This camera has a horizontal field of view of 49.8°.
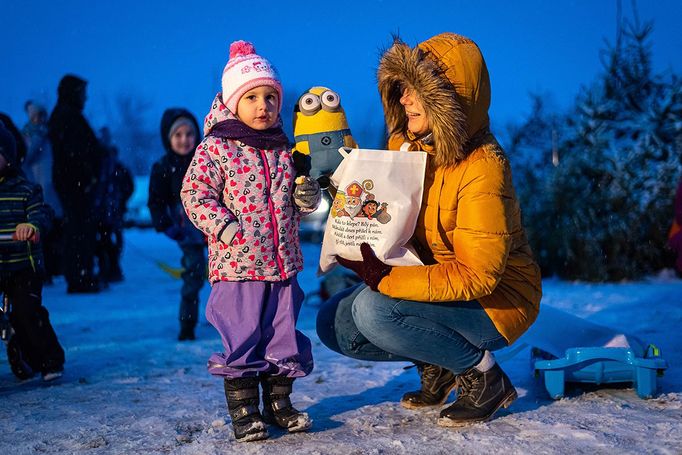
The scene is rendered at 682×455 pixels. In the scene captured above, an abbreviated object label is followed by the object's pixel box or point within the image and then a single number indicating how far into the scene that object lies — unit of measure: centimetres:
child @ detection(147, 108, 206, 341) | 503
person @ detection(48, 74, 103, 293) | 730
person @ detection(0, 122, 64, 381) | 375
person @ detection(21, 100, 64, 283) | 809
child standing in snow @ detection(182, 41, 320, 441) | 278
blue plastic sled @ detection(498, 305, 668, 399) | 316
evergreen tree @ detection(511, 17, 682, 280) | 766
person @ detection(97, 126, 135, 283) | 837
